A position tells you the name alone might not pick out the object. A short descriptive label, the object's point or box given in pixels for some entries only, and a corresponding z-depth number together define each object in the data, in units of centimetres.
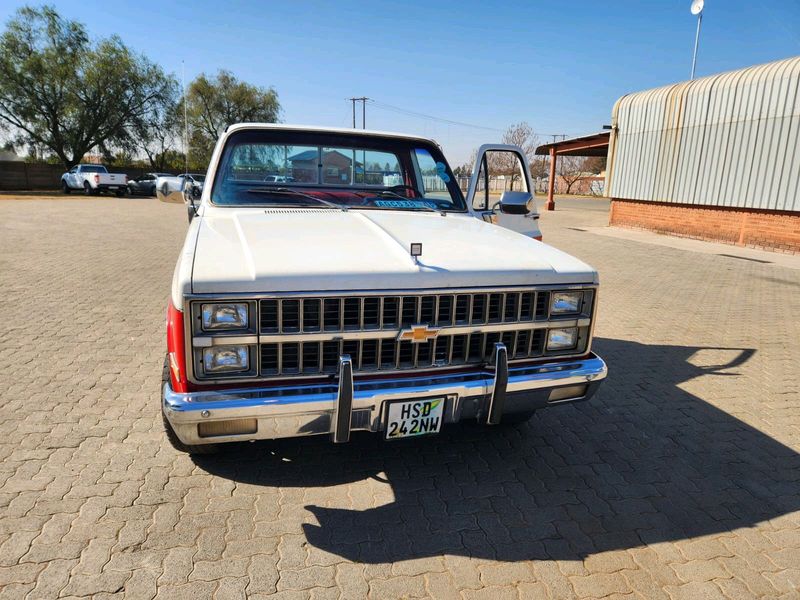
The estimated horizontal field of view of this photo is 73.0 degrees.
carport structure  2255
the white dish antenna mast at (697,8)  1920
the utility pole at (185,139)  4389
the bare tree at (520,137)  5553
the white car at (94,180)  3133
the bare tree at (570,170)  5914
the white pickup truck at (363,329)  245
